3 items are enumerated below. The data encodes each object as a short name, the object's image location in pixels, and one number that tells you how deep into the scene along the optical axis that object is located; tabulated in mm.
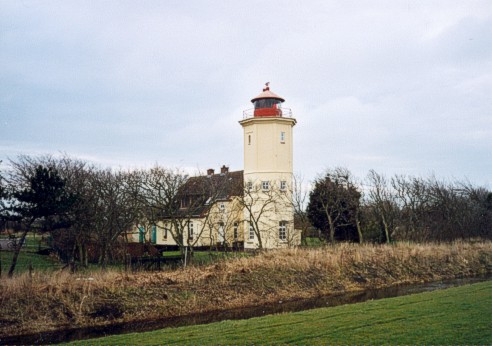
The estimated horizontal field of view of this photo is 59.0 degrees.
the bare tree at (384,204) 34344
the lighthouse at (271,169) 32312
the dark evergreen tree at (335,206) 32375
